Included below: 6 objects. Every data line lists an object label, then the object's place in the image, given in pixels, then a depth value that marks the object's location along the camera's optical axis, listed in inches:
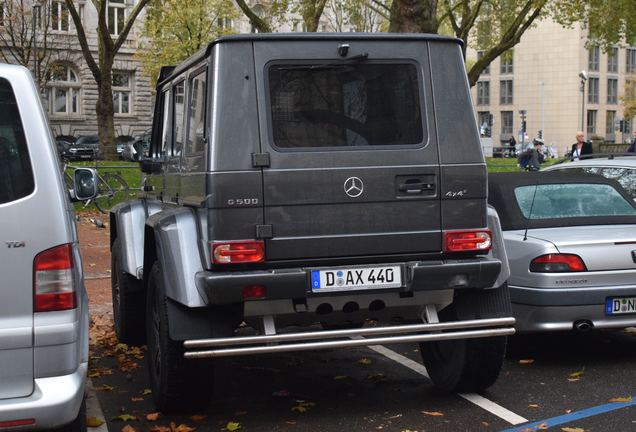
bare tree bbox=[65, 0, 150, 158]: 1272.1
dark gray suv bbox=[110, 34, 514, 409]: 220.5
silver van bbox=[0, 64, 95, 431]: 164.9
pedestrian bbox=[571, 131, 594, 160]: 840.7
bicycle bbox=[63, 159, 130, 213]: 800.3
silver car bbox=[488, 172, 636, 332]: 283.9
